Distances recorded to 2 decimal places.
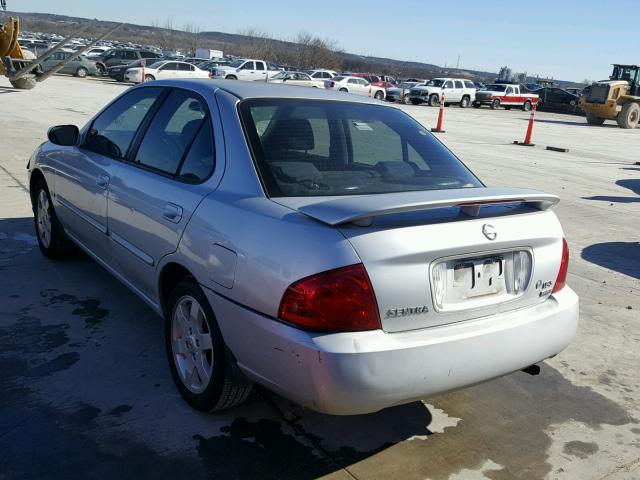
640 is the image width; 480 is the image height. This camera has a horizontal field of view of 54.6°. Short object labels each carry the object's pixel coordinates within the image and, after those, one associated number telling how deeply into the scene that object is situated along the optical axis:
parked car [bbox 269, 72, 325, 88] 33.52
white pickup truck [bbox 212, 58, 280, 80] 35.25
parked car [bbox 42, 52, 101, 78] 35.31
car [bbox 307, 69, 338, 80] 41.39
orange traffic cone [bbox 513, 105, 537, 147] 18.12
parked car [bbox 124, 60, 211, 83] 31.69
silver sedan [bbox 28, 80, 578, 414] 2.39
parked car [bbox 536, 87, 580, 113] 43.94
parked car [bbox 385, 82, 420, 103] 39.62
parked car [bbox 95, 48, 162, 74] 38.00
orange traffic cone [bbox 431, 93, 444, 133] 19.58
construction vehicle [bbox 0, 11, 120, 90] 21.84
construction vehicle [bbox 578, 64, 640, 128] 29.25
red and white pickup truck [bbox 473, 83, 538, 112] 40.59
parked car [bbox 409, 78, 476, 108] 37.47
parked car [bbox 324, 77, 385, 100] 35.84
